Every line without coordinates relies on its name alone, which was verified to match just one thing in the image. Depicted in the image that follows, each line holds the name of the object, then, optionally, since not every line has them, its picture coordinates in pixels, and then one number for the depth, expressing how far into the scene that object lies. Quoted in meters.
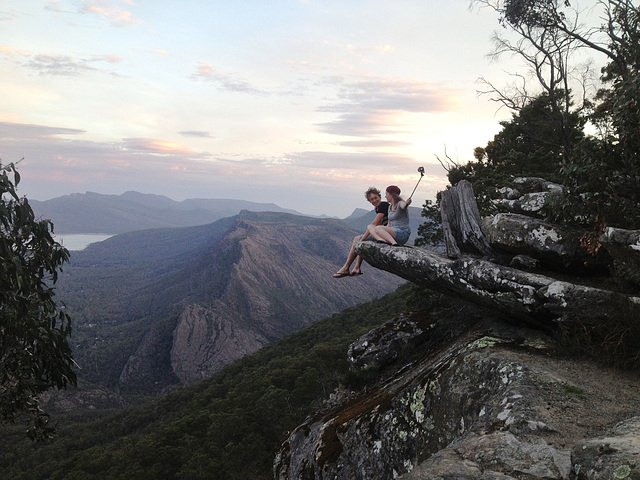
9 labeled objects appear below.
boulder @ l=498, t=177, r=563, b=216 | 10.03
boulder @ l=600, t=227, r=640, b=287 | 6.87
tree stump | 10.29
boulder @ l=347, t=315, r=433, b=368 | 12.06
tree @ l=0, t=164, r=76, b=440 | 7.62
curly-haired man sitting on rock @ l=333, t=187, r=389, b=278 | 11.79
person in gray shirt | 11.11
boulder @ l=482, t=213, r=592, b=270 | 8.62
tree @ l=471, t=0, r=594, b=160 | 19.97
